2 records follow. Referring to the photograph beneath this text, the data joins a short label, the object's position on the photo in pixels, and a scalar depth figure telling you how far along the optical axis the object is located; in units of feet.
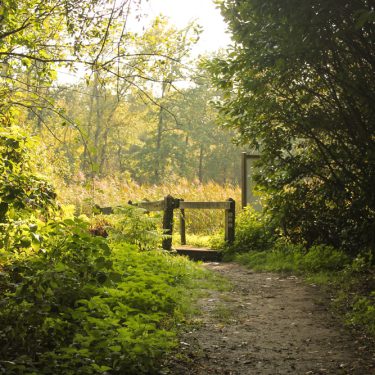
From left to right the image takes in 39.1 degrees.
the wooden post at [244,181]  51.47
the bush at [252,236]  40.96
